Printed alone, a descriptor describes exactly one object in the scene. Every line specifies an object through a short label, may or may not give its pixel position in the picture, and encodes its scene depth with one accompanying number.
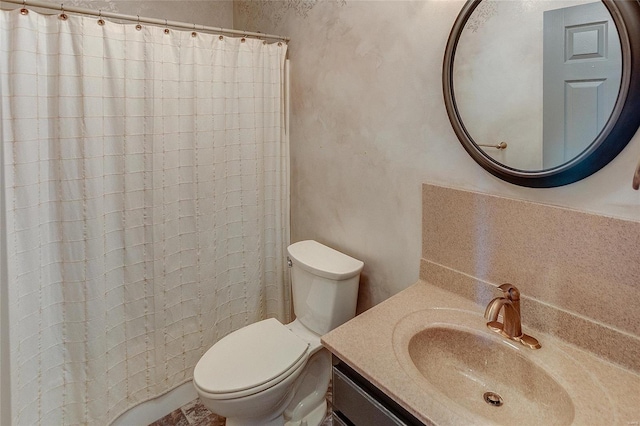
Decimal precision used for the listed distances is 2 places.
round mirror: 0.93
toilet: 1.41
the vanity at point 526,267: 0.92
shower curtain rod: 1.31
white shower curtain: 1.41
